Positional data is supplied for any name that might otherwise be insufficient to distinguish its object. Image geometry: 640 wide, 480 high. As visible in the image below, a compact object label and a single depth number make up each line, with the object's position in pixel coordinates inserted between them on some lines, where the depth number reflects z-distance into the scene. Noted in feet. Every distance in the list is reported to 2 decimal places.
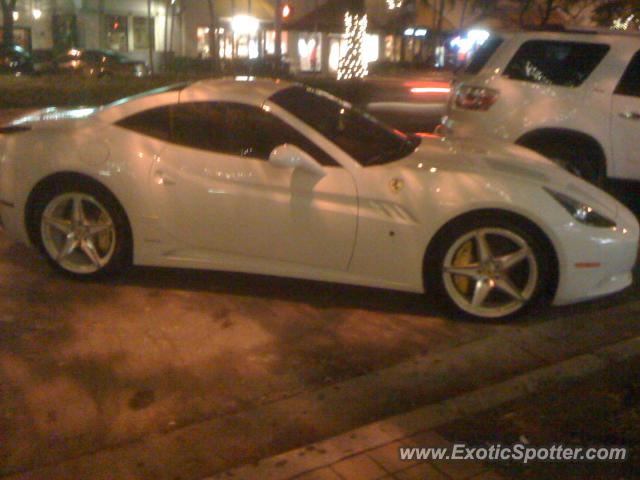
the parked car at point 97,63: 99.71
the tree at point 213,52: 86.89
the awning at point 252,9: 122.83
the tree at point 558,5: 70.66
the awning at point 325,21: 115.85
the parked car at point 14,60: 97.08
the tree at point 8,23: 103.71
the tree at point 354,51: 81.15
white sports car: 18.58
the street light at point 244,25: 121.49
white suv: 26.73
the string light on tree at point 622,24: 63.31
